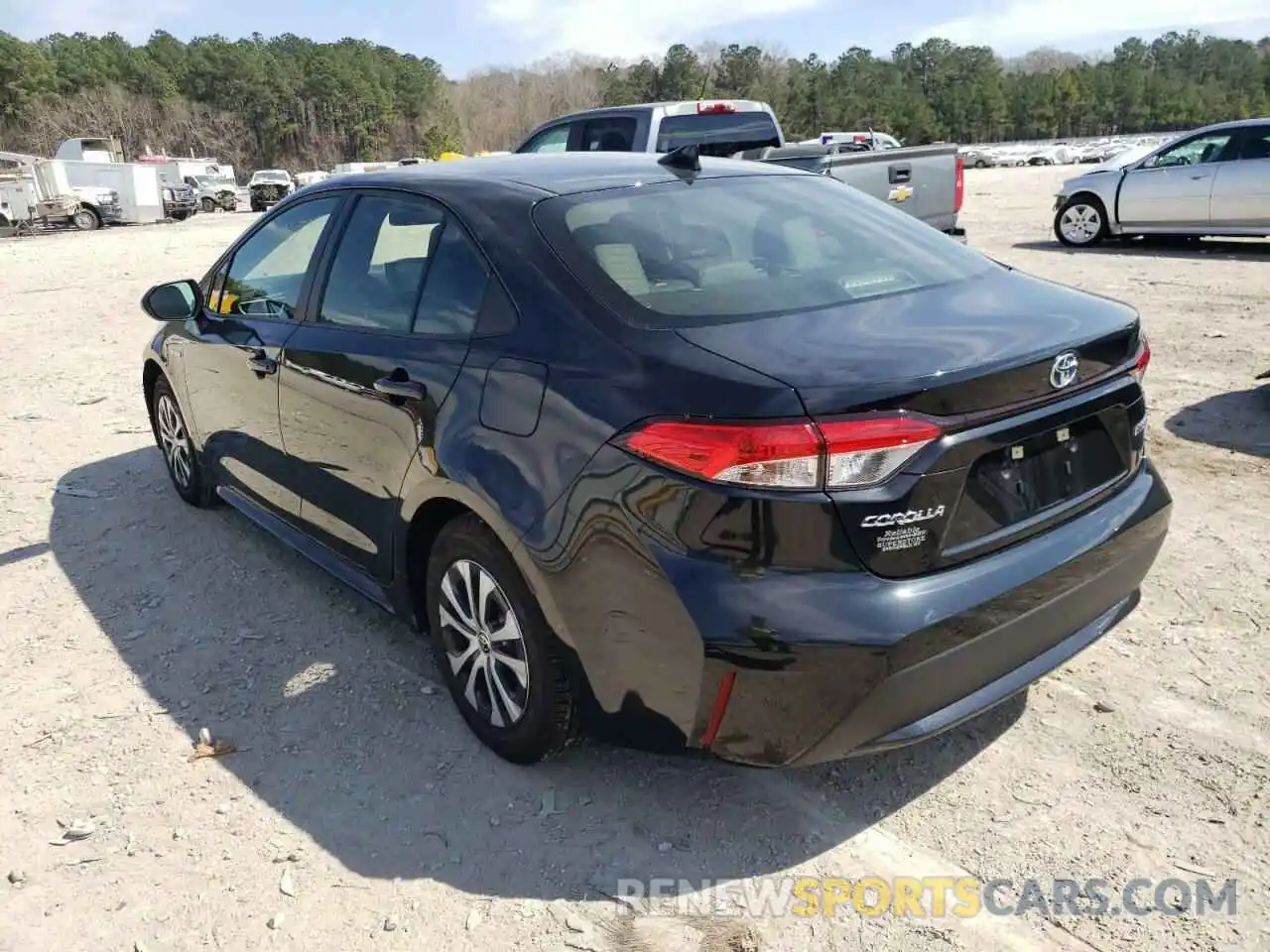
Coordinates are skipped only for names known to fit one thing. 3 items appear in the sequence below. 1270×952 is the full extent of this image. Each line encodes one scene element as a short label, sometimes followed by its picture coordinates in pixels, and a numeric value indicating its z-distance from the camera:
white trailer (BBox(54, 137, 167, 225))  32.69
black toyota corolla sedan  2.20
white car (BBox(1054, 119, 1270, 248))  12.44
